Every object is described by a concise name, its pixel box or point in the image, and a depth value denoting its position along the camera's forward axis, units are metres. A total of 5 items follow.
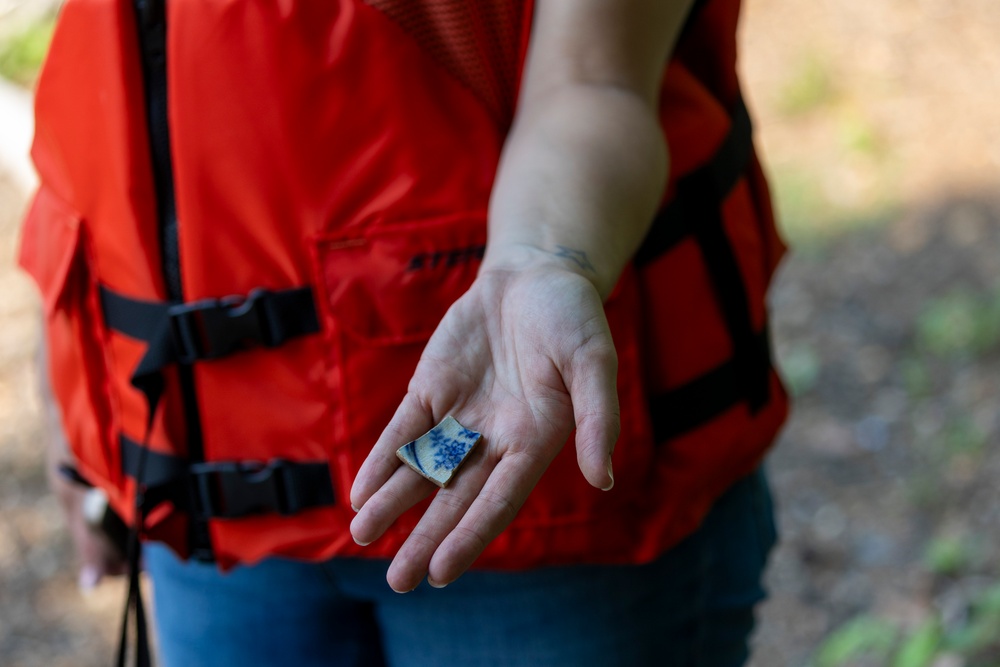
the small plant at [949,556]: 3.43
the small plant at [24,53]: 6.52
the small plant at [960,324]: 4.31
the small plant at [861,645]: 3.19
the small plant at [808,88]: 6.04
